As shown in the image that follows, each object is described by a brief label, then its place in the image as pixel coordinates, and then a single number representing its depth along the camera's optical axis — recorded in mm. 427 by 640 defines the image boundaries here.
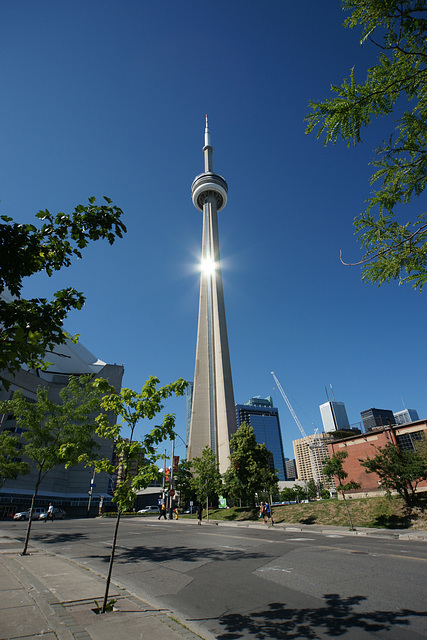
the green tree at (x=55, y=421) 17234
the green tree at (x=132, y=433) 7449
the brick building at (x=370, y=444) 30506
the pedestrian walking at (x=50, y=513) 33906
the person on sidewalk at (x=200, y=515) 30250
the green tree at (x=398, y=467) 20047
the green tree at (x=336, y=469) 24281
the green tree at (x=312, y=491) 131112
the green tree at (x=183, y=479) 47531
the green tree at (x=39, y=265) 4133
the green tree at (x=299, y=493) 122162
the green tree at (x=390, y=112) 5770
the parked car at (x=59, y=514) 43406
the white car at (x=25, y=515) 39781
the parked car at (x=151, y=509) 71706
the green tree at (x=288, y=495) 121062
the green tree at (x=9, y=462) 23078
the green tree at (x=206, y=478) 38781
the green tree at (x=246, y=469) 35056
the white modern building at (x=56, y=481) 65875
